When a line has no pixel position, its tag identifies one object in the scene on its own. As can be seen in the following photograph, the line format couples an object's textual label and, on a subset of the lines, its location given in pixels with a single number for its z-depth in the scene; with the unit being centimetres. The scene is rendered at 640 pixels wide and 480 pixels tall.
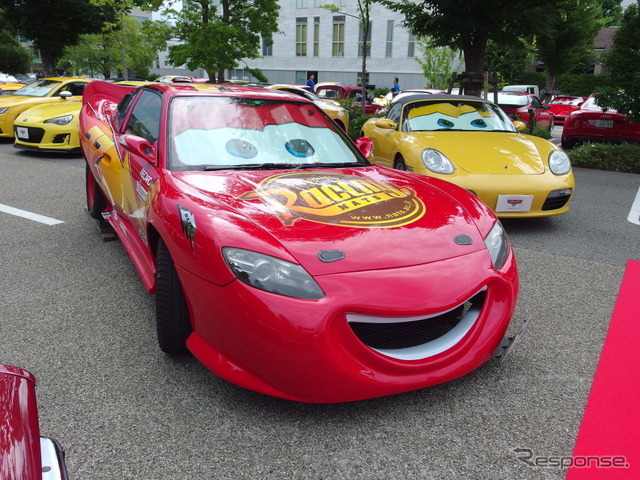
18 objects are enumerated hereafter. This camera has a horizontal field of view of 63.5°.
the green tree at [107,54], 3112
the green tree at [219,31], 1260
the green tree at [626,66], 848
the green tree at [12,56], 3544
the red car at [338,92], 1678
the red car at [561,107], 2188
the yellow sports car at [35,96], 1023
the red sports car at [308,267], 195
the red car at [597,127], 984
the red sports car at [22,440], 106
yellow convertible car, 485
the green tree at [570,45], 2836
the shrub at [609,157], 891
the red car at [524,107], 1355
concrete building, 3975
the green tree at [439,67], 2483
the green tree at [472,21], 875
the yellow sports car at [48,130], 873
